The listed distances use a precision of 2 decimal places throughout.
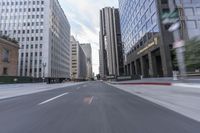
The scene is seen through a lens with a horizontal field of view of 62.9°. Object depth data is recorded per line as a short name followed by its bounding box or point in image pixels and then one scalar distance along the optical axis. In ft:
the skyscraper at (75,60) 541.91
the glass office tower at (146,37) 121.08
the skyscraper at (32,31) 250.57
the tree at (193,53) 52.85
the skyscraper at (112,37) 426.51
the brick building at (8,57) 160.35
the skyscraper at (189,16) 105.70
